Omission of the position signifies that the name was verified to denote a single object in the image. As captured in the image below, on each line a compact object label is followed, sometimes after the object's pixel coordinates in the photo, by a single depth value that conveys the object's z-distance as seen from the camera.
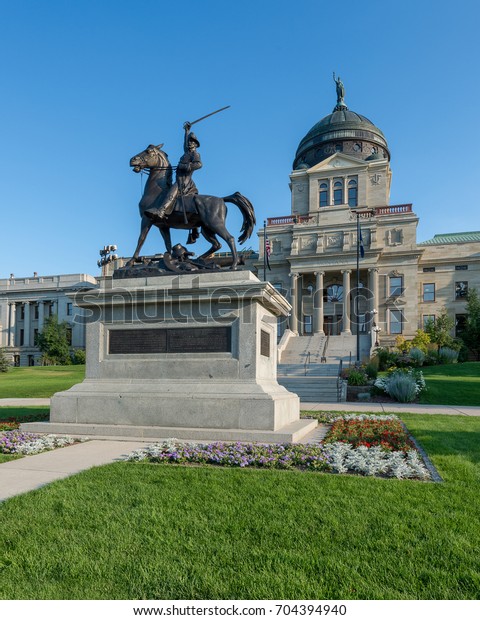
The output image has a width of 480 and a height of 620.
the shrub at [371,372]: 28.03
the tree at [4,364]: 47.82
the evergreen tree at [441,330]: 45.03
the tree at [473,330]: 46.44
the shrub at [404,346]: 42.70
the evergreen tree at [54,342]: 68.62
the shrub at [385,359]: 35.00
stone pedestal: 8.52
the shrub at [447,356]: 39.66
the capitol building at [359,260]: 55.81
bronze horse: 10.34
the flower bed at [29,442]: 7.40
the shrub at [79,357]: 62.74
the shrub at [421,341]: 42.81
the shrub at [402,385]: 20.75
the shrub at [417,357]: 35.84
